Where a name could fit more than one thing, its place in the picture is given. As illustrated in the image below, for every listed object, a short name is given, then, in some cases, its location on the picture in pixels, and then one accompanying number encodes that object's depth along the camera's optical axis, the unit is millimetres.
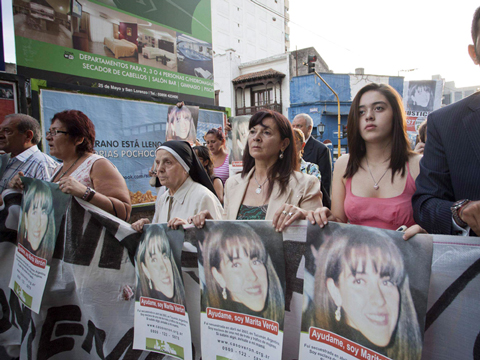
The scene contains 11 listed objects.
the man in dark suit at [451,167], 1183
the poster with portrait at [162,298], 1610
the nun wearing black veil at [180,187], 2227
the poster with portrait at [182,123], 5734
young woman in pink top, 1645
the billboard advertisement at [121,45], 4777
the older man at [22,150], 2906
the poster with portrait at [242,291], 1358
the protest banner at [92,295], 1795
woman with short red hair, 2316
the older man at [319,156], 4189
